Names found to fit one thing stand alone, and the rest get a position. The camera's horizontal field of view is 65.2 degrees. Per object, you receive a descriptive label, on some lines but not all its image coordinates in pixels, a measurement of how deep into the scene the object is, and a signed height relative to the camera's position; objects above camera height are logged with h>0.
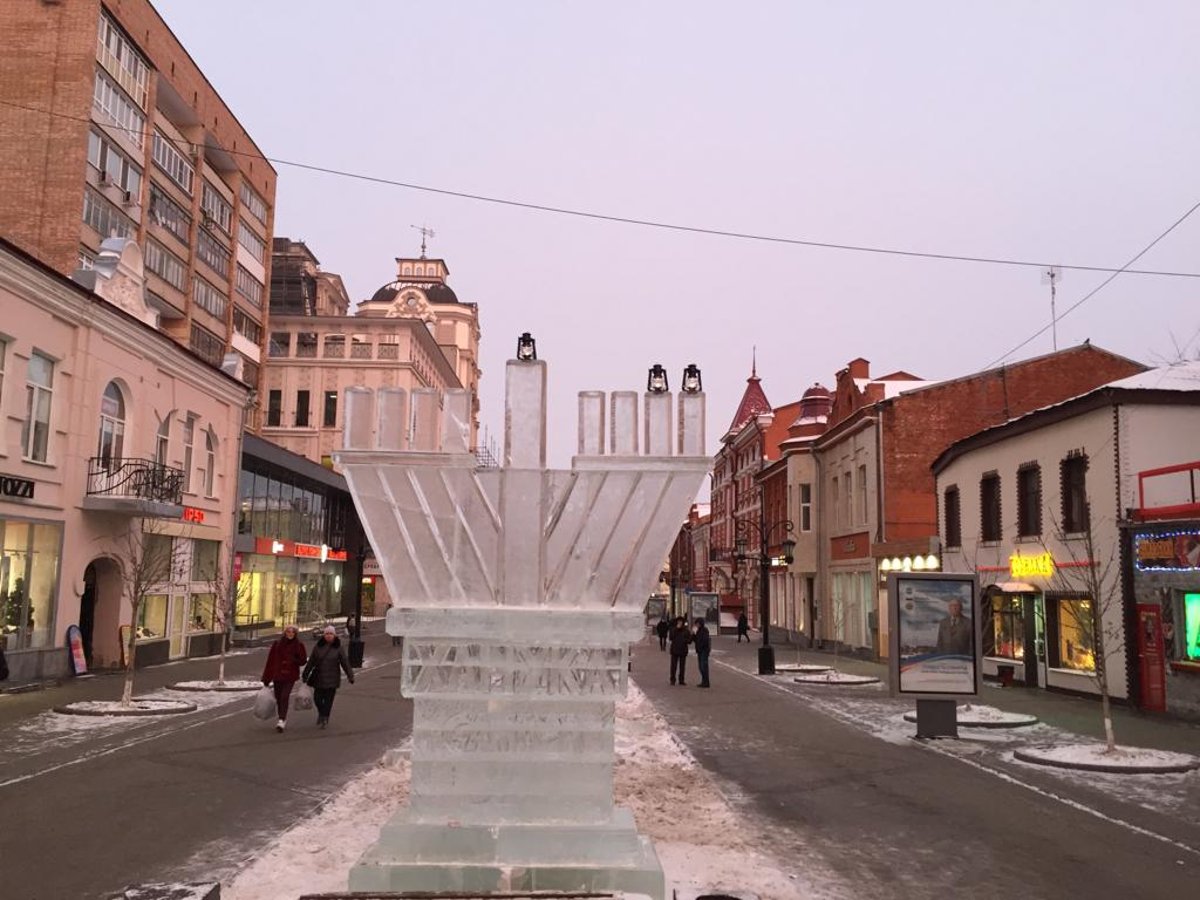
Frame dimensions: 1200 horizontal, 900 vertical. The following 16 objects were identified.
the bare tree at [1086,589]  19.64 -0.20
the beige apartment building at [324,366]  72.62 +15.80
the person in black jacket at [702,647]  23.09 -1.81
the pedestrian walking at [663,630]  37.31 -2.29
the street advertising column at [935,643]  15.26 -1.08
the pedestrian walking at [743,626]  46.31 -2.54
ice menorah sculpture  5.67 -0.22
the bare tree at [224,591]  24.84 -0.77
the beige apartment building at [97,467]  20.86 +2.44
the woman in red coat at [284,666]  15.04 -1.62
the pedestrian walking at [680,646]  23.70 -1.84
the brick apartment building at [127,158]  34.78 +16.91
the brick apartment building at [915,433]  32.31 +5.13
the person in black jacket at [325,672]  15.70 -1.76
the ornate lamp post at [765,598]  27.11 -0.79
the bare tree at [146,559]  19.52 +0.12
